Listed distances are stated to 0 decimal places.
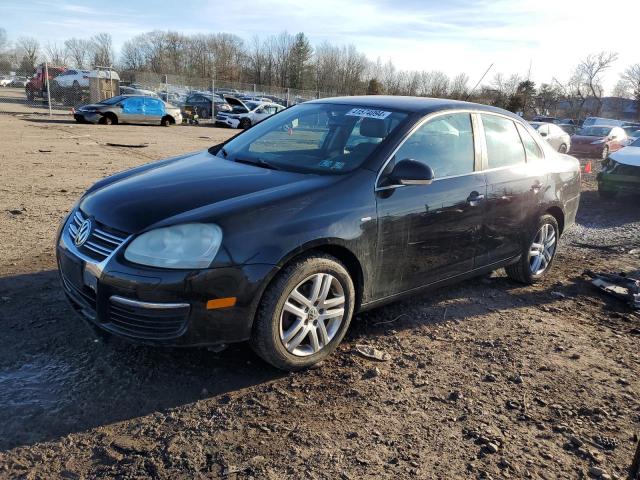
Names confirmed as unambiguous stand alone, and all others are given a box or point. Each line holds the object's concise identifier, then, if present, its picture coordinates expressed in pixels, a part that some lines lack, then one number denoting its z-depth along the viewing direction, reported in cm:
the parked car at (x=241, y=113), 2653
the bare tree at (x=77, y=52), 7038
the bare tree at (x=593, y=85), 5981
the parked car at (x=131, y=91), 2917
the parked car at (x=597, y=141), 1977
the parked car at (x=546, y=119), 3648
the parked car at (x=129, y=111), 2144
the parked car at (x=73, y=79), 2968
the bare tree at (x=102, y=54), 6199
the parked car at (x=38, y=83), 2997
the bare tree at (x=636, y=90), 5688
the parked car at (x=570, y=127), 3378
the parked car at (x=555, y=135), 1786
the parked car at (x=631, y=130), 2352
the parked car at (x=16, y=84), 4881
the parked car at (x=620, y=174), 975
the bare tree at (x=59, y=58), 6512
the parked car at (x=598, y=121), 2697
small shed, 2594
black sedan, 287
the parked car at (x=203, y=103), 3061
